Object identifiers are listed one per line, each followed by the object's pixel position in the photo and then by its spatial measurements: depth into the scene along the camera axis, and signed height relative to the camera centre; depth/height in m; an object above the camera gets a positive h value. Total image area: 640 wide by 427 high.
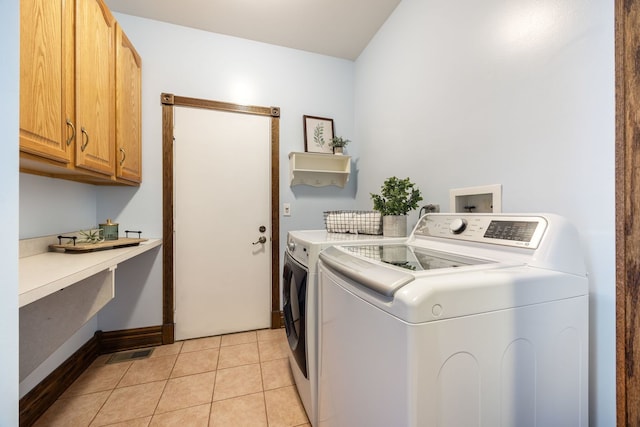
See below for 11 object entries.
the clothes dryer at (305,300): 1.20 -0.45
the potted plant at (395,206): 1.49 +0.04
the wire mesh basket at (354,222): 1.58 -0.05
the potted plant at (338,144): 2.49 +0.68
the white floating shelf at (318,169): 2.43 +0.44
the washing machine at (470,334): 0.56 -0.30
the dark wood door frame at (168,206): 2.14 +0.07
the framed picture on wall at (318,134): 2.52 +0.79
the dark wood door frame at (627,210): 0.73 +0.01
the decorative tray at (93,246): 1.47 -0.19
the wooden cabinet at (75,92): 0.98 +0.59
